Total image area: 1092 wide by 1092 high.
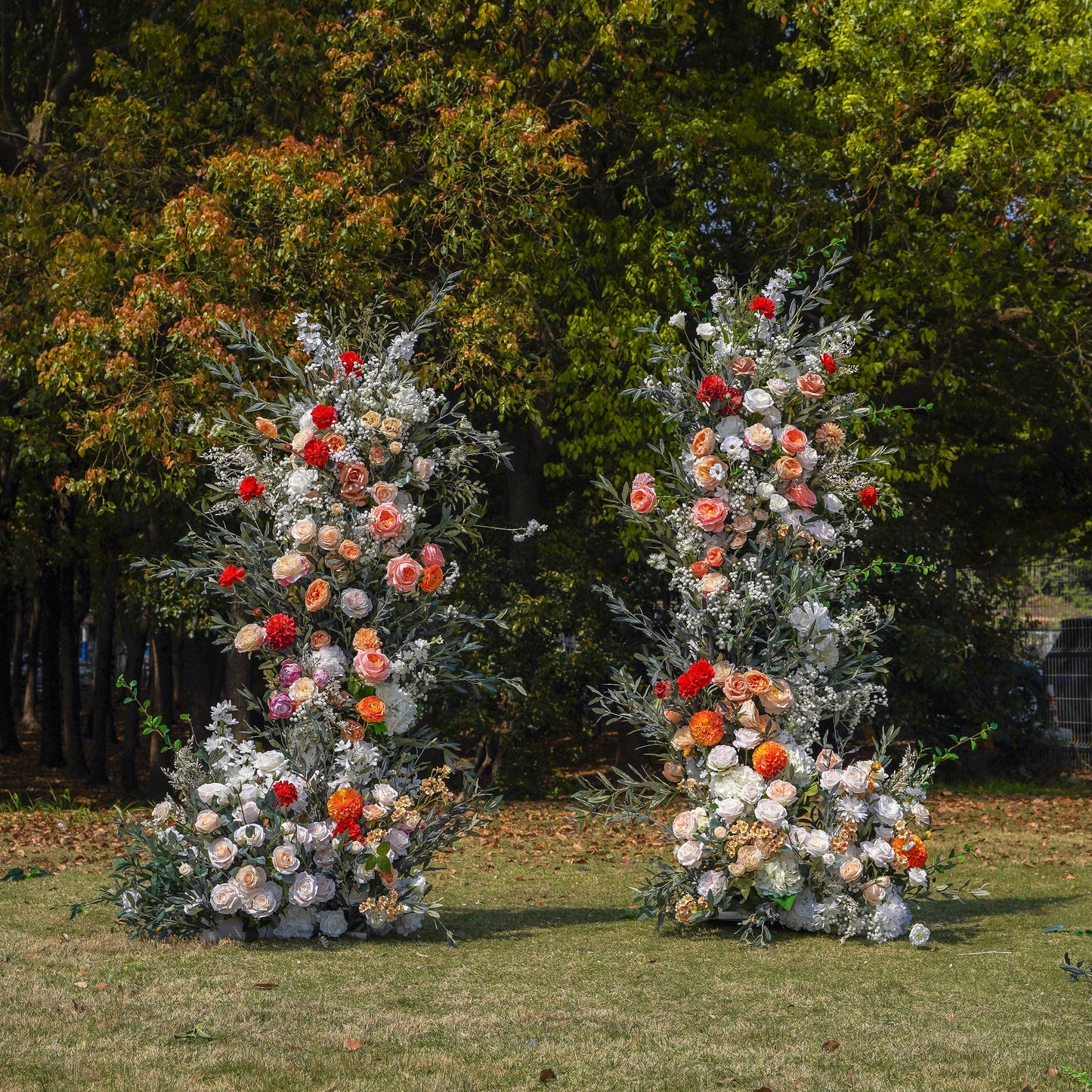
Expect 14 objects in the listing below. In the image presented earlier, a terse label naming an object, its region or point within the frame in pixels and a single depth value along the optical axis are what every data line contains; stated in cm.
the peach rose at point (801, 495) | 786
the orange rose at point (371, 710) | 743
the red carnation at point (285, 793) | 717
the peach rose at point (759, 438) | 775
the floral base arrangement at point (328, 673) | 720
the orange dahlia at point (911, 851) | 740
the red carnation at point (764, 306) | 792
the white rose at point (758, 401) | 780
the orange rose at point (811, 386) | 786
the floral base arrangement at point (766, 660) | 743
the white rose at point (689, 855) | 750
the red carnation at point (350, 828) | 727
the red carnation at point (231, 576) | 758
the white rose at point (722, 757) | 746
